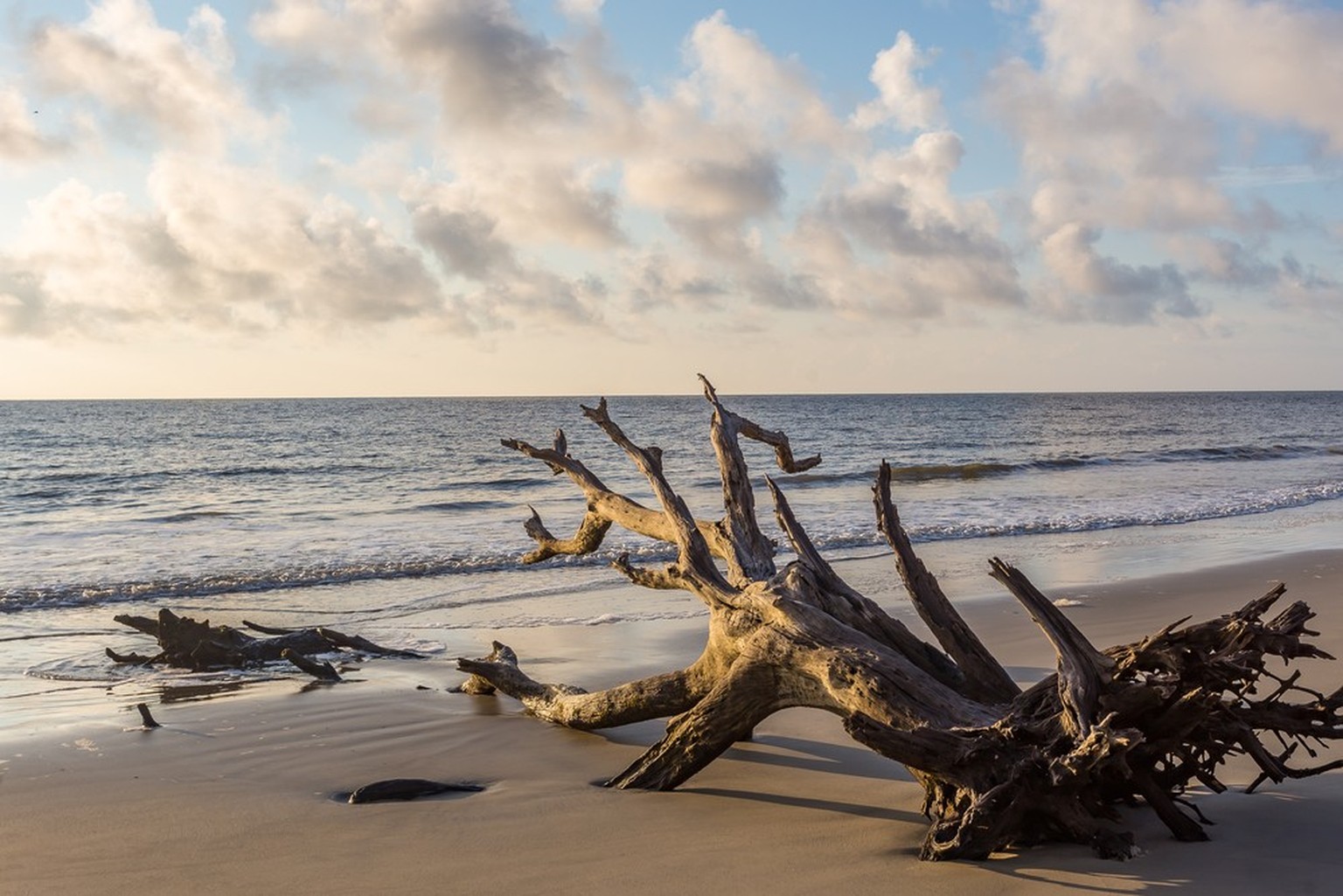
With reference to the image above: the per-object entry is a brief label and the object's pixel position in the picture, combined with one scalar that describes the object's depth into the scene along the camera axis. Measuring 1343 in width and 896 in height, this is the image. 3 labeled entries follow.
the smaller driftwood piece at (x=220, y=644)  8.52
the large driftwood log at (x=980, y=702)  4.05
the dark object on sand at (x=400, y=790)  5.23
